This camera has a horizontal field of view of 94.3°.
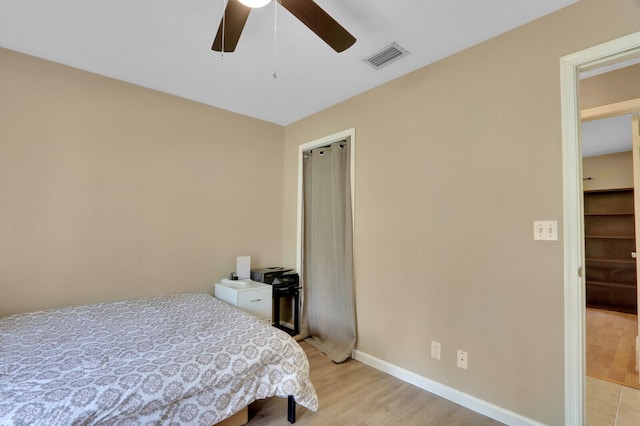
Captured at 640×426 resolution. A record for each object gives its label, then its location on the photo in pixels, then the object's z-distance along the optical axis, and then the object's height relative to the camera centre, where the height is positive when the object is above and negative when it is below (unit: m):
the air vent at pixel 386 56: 2.15 +1.22
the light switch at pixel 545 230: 1.72 -0.08
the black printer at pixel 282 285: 3.18 -0.74
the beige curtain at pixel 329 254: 2.86 -0.38
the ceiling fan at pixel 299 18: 1.35 +0.96
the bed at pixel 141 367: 1.23 -0.73
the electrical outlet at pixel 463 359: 2.06 -0.99
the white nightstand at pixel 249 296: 2.75 -0.75
